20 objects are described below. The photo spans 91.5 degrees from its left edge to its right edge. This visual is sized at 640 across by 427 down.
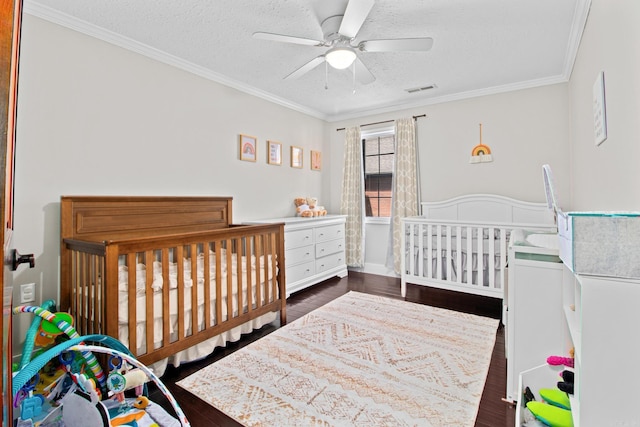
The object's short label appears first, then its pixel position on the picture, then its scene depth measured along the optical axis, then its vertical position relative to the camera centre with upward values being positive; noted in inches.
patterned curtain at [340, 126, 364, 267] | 176.6 +11.6
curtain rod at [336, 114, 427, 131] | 158.6 +49.7
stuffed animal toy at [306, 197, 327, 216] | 167.2 +3.2
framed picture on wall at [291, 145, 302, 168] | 164.7 +30.7
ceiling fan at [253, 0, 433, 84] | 75.5 +45.3
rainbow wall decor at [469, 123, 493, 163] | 141.3 +26.9
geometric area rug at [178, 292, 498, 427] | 61.5 -38.5
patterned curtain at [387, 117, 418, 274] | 159.3 +18.4
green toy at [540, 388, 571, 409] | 50.9 -31.2
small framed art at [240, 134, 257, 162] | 136.0 +29.9
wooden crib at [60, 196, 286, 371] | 68.1 -16.2
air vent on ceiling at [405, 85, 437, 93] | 139.1 +56.5
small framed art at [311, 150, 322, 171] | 180.1 +31.7
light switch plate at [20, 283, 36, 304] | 77.4 -19.2
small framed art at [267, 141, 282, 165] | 150.3 +30.2
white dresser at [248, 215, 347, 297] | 135.3 -17.1
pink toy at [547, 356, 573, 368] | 54.4 -26.2
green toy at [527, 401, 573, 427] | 47.2 -31.7
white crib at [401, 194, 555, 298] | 115.5 -11.9
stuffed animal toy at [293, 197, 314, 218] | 161.5 +3.2
